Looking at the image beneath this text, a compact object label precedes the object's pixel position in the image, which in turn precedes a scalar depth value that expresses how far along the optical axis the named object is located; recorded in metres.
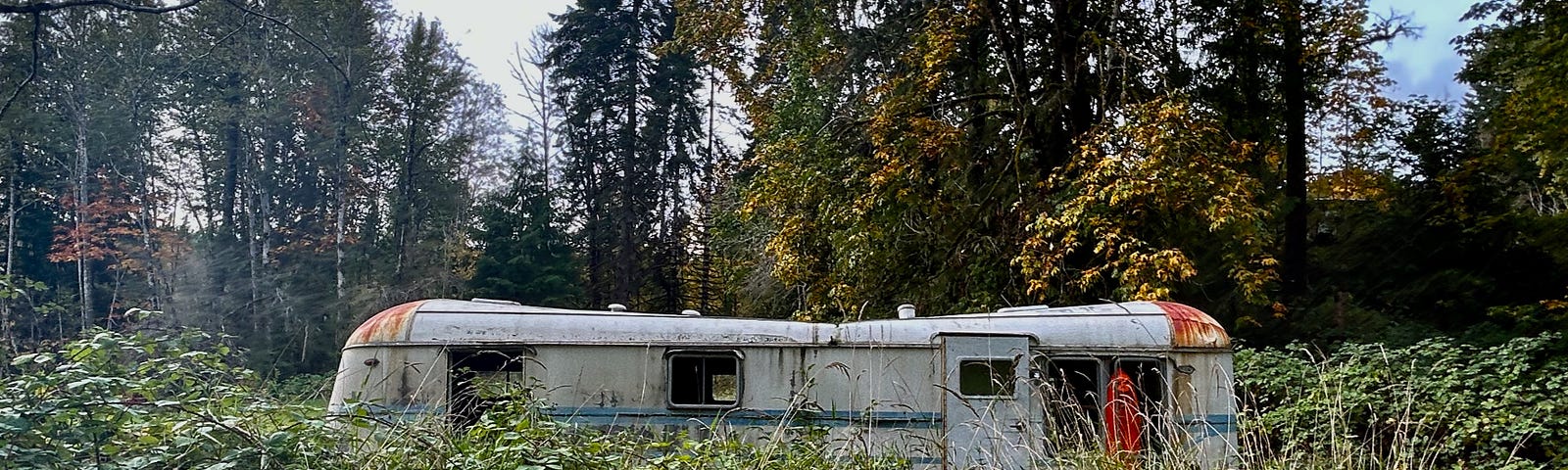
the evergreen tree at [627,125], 26.64
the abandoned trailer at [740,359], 8.70
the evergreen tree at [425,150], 29.12
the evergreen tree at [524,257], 24.92
